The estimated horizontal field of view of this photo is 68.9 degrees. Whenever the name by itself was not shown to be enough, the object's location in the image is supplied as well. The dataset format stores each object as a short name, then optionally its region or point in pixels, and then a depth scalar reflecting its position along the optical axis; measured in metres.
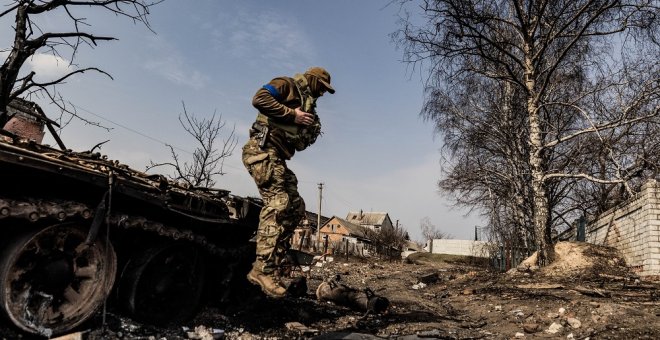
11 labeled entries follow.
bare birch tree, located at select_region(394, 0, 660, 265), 10.89
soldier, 4.34
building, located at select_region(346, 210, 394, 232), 81.22
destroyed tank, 3.06
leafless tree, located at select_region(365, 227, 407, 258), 34.47
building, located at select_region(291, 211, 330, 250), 35.04
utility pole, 50.41
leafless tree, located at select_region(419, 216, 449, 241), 83.81
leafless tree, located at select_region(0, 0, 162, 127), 8.22
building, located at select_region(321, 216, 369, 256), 64.25
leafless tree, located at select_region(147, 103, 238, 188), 15.34
